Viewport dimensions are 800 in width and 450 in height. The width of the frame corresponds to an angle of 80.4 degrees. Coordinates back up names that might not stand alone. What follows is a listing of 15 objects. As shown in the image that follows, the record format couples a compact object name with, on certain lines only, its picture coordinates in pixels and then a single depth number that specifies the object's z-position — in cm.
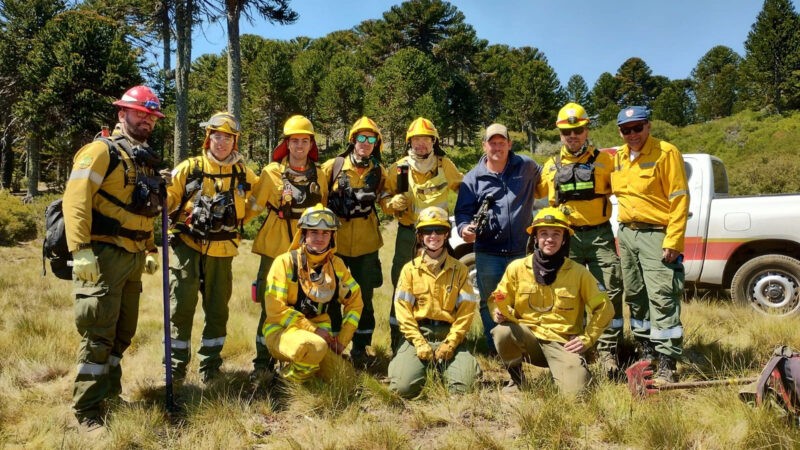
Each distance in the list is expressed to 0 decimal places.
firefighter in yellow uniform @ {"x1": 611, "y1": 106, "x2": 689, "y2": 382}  393
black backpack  336
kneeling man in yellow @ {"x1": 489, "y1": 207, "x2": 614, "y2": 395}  371
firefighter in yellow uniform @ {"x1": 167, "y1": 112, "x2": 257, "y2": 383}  405
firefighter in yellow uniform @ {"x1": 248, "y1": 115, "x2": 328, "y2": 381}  436
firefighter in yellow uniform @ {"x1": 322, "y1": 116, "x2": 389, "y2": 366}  466
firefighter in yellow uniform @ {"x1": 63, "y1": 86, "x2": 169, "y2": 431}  326
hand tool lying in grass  345
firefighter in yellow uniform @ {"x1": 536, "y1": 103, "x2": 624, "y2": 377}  428
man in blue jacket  437
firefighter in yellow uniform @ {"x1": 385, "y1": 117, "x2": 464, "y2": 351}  467
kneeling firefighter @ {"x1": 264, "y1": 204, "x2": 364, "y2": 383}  378
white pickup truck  570
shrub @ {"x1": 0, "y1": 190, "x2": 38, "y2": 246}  1307
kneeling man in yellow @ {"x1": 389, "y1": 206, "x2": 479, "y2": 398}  399
